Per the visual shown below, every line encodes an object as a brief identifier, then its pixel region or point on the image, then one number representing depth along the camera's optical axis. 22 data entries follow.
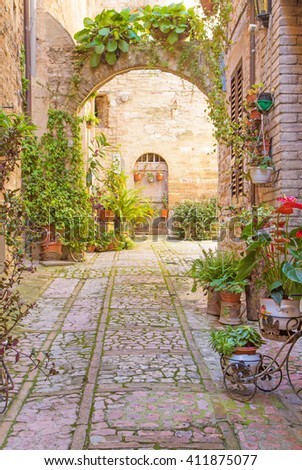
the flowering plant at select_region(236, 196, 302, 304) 3.34
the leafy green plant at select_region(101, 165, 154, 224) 13.16
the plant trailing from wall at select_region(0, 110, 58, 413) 3.20
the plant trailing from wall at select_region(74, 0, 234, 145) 9.77
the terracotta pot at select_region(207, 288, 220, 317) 5.71
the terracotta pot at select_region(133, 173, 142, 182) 18.02
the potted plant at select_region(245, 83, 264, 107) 5.55
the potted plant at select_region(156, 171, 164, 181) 18.03
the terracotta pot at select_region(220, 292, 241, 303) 5.38
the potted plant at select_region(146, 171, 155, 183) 18.14
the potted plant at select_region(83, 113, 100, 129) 12.35
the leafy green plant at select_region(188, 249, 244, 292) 5.69
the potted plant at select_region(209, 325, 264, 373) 3.29
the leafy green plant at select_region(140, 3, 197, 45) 9.73
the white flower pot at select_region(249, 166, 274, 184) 5.21
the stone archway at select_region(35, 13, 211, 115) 10.17
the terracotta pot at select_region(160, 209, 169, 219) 17.75
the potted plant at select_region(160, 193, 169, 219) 17.78
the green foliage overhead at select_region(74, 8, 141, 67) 9.87
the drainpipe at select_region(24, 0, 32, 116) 8.94
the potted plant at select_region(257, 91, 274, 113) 5.22
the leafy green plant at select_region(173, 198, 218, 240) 15.73
